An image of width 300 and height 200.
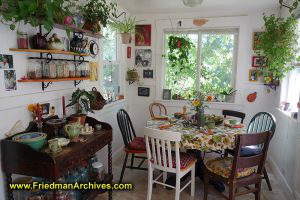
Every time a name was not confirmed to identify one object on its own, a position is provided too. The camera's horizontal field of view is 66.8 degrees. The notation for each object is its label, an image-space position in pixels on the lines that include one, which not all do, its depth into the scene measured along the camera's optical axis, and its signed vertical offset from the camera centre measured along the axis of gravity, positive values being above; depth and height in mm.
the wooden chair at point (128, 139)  2705 -878
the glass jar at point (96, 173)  2354 -1053
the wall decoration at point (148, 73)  4047 -20
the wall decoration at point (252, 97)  3693 -379
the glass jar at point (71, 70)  2232 +1
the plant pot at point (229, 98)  3828 -424
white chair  2119 -883
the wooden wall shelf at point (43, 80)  1750 -79
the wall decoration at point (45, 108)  2019 -337
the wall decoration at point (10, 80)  1675 -77
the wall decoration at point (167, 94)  4066 -389
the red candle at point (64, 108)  2132 -350
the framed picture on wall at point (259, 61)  3576 +199
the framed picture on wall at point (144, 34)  3971 +657
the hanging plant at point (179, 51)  3673 +364
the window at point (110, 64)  3263 +102
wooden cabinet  1553 -642
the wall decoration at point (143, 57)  4020 +260
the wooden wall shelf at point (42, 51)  1678 +155
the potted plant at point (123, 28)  3219 +631
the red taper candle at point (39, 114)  1849 -354
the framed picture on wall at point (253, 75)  3645 -24
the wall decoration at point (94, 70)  2790 +12
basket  2521 -344
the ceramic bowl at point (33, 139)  1622 -498
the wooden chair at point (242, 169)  1961 -911
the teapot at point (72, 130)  1940 -505
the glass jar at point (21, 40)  1730 +225
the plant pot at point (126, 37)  3213 +481
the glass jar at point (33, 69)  1831 +8
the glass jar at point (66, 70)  2127 +5
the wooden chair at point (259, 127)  2612 -663
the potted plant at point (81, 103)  2219 -325
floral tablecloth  2248 -670
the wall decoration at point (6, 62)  1631 +57
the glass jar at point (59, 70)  2053 +4
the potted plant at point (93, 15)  2375 +591
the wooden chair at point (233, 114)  3198 -579
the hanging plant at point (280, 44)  2754 +370
